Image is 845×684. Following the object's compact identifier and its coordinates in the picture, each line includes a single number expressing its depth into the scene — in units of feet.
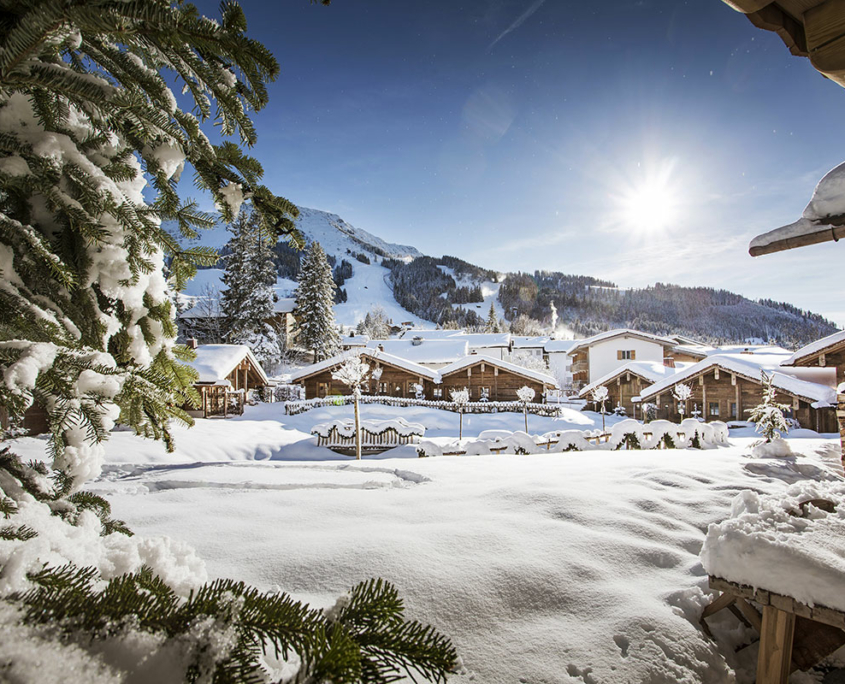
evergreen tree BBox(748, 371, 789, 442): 40.22
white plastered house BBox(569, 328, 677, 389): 131.13
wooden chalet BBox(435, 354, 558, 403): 108.68
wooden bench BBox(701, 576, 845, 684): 8.33
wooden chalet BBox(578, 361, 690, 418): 107.76
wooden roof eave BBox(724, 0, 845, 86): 7.33
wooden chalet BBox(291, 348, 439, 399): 106.83
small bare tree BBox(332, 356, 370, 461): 61.94
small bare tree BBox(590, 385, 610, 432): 76.74
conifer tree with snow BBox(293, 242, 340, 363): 134.62
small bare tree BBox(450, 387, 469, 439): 78.28
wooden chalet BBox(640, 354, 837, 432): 70.33
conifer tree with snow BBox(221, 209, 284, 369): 120.47
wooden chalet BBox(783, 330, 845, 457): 63.46
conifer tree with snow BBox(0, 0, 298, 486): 3.94
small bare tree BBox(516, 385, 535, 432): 79.81
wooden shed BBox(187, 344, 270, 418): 78.59
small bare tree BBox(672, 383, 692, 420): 84.38
